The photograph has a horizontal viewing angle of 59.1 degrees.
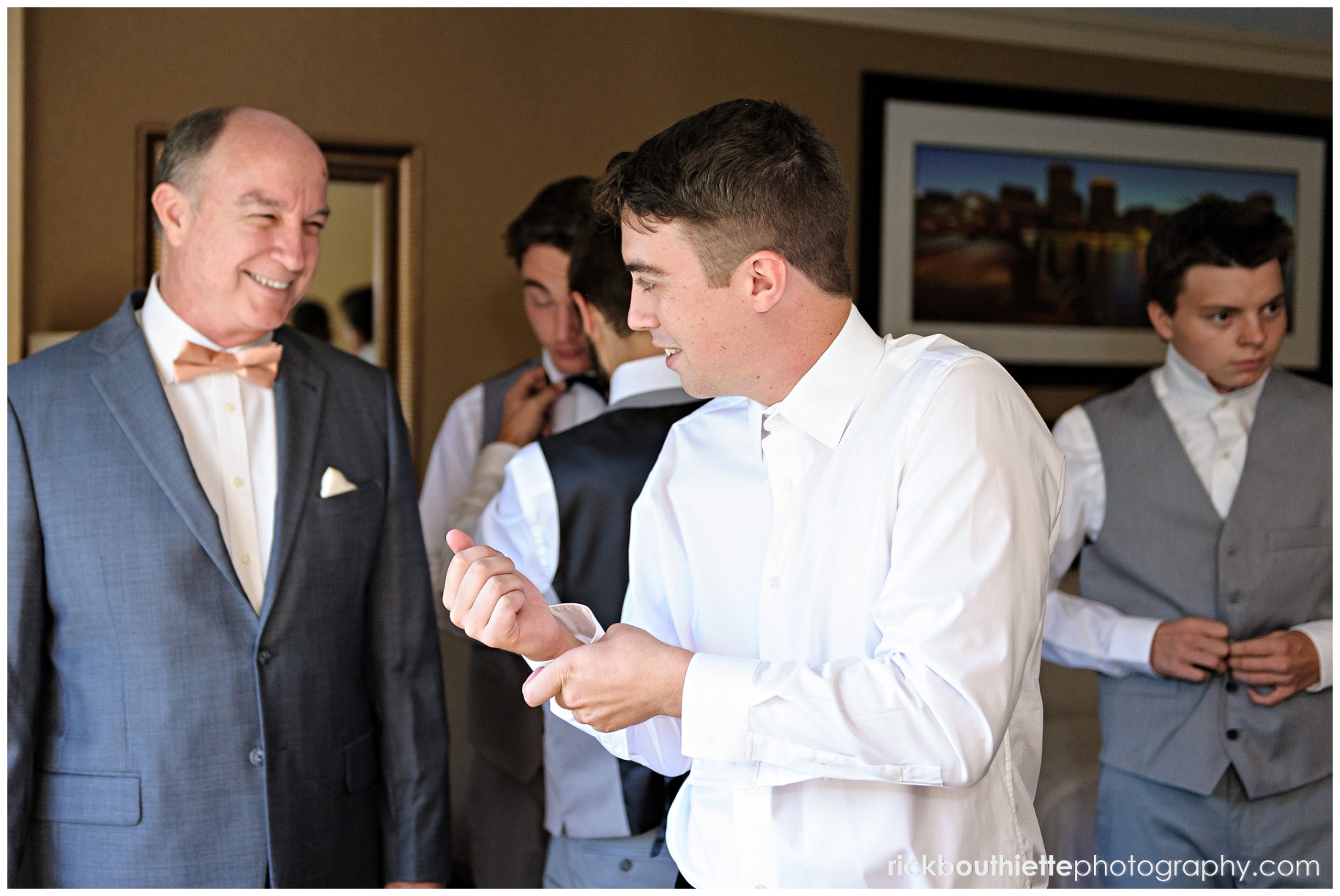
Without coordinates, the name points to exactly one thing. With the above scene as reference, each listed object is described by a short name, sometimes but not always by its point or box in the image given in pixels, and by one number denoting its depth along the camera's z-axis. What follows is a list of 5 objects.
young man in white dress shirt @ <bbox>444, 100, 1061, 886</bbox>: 1.19
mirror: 3.63
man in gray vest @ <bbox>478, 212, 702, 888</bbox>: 2.03
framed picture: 4.20
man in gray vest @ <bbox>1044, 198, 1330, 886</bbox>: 2.32
